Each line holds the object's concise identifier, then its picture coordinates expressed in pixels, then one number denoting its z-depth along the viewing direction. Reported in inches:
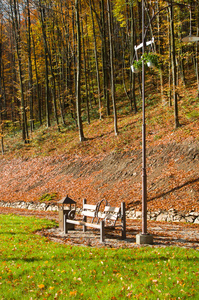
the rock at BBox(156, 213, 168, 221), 434.9
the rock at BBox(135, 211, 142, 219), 473.4
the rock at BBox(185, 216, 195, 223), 404.2
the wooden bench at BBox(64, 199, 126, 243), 302.9
